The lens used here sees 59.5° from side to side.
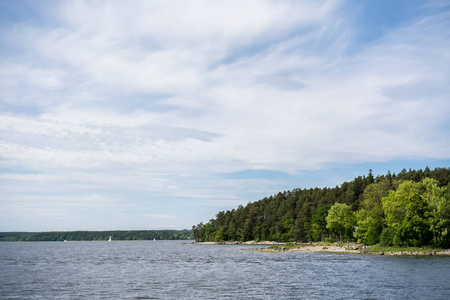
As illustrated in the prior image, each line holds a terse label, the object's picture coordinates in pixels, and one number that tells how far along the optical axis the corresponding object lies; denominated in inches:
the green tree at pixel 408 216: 4015.8
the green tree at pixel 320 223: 6825.8
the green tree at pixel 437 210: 3895.2
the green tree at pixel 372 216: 4886.8
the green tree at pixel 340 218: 5984.3
